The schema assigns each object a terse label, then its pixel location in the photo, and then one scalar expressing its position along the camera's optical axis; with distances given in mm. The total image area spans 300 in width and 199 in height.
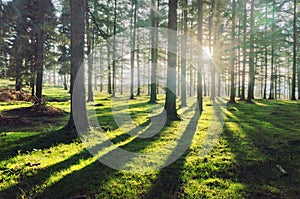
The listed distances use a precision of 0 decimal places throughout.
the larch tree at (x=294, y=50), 22494
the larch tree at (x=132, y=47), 24367
